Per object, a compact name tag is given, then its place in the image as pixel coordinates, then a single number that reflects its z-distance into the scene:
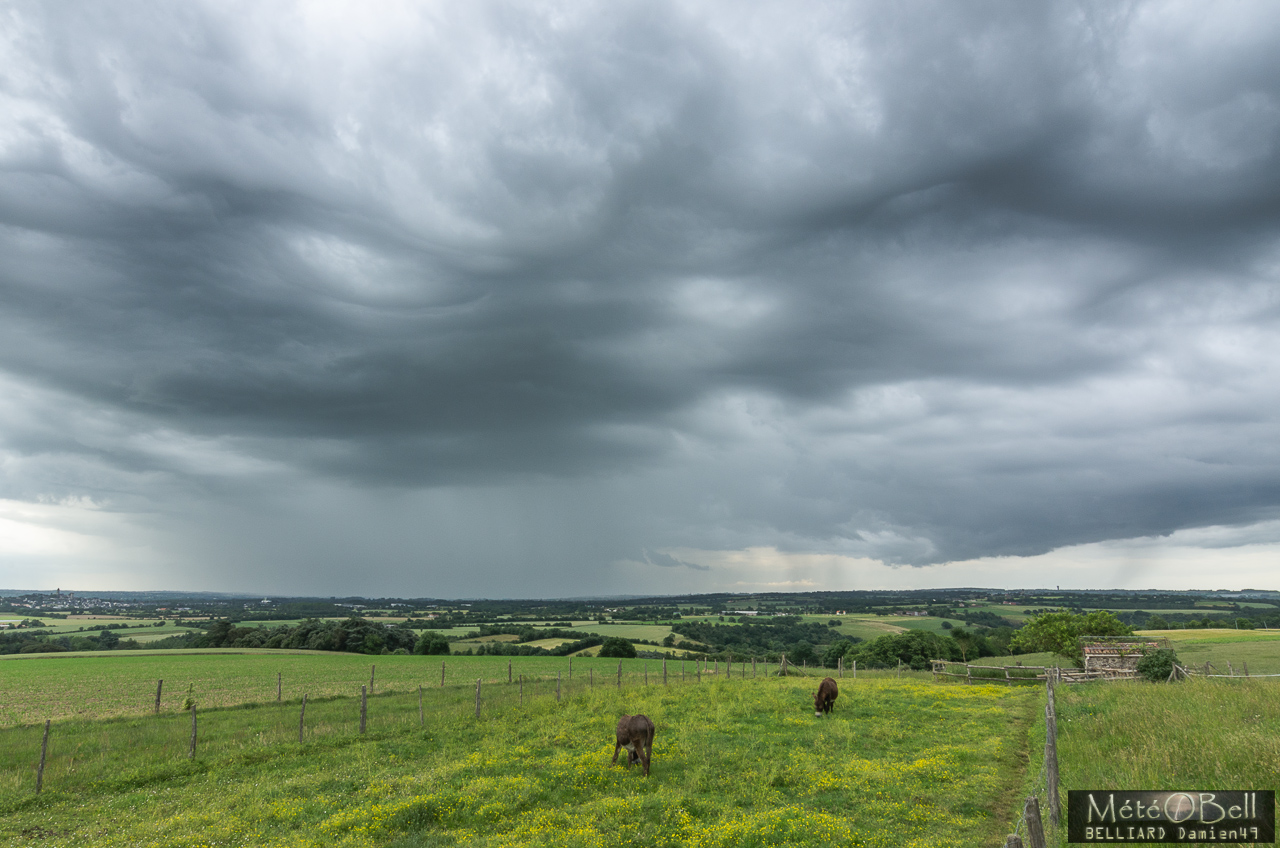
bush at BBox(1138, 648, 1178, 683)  35.97
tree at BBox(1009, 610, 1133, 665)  70.00
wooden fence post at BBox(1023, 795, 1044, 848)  6.61
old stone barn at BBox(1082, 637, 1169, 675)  44.88
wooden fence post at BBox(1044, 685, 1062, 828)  10.73
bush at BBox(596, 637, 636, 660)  99.50
